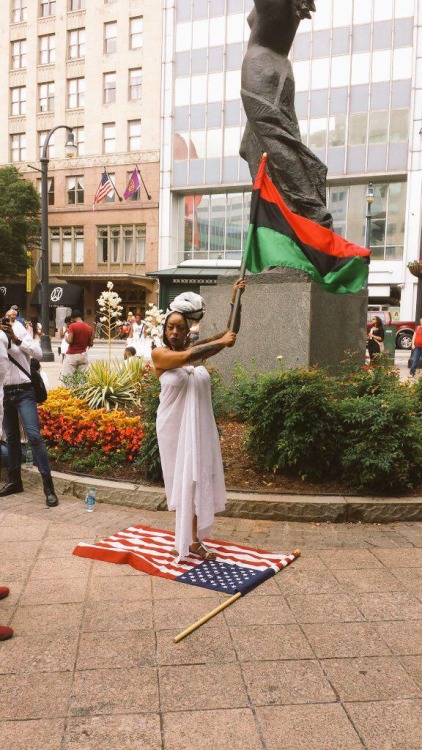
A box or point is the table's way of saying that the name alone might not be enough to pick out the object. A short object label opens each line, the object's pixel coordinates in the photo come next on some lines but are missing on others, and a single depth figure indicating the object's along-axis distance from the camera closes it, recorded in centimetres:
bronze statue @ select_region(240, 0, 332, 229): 833
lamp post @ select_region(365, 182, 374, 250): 2304
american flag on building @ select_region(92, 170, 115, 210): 3388
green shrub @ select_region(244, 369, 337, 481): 593
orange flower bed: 696
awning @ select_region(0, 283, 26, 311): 4647
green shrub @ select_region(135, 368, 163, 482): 624
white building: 3469
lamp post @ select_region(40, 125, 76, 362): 2178
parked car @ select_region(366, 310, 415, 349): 2859
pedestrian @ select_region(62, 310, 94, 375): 1150
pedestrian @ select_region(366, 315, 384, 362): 1589
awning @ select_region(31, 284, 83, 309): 4288
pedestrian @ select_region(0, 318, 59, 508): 631
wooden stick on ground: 354
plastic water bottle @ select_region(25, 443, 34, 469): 725
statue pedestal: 794
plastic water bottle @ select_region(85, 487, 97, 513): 598
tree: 4231
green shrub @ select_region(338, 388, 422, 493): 573
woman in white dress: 450
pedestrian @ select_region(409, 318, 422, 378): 1748
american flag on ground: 435
